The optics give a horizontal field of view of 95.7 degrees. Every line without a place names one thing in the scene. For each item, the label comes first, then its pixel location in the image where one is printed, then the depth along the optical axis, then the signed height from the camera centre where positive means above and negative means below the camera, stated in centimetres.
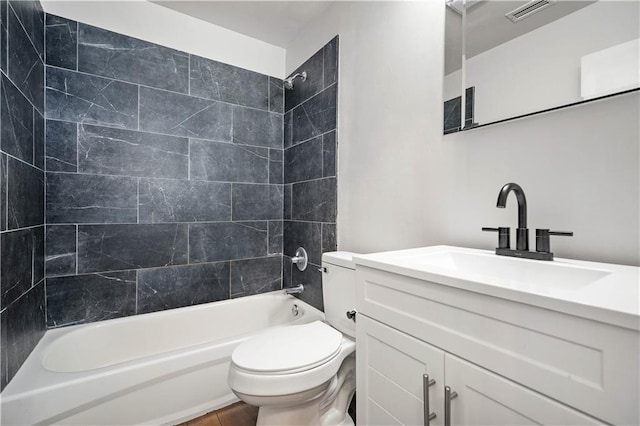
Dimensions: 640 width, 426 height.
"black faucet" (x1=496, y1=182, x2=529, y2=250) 94 -2
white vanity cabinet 49 -32
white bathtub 115 -77
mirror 84 +54
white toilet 113 -63
